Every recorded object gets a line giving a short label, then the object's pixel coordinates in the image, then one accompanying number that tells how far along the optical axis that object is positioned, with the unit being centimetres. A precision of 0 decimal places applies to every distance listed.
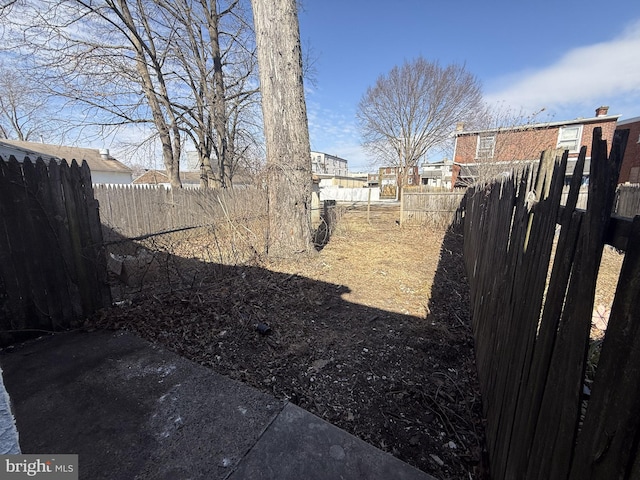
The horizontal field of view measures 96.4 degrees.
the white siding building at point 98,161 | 2642
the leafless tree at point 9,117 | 1397
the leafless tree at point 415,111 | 2733
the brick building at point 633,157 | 2012
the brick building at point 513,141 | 1155
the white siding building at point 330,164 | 6147
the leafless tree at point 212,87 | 1238
